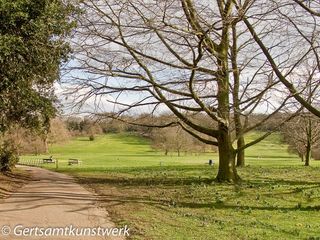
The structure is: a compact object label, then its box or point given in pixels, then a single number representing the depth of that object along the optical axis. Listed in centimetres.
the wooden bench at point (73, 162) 4701
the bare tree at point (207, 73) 1292
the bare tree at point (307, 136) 3902
